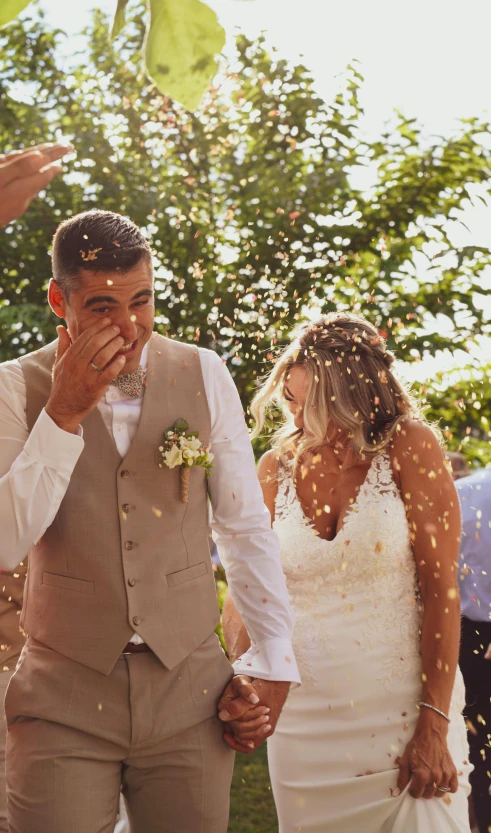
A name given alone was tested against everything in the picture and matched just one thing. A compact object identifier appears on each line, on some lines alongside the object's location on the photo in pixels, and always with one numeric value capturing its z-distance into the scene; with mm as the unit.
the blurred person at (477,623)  4742
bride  3043
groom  2182
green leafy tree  6016
